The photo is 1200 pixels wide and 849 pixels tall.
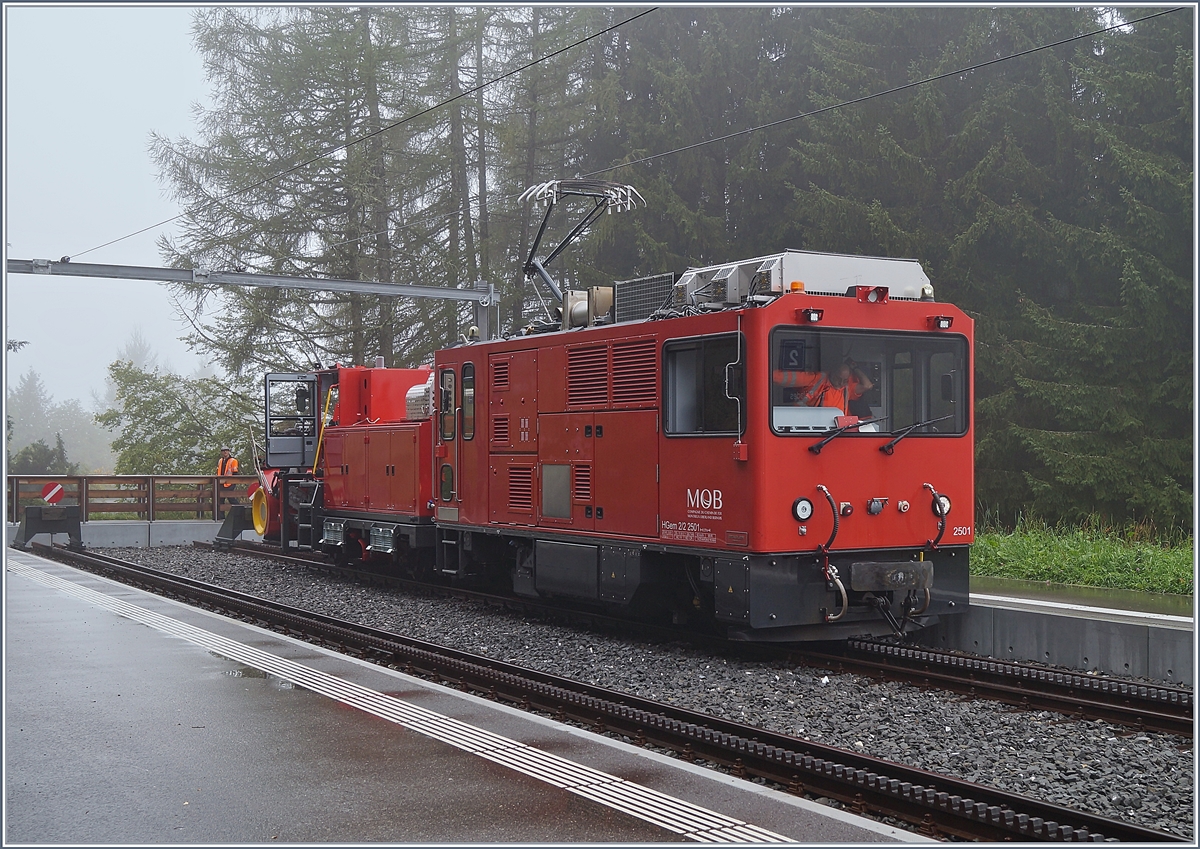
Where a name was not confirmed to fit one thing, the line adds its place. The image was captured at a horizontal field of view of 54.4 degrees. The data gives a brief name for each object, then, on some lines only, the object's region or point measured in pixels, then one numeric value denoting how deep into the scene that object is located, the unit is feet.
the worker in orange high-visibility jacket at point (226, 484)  89.61
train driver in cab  33.17
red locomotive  32.76
